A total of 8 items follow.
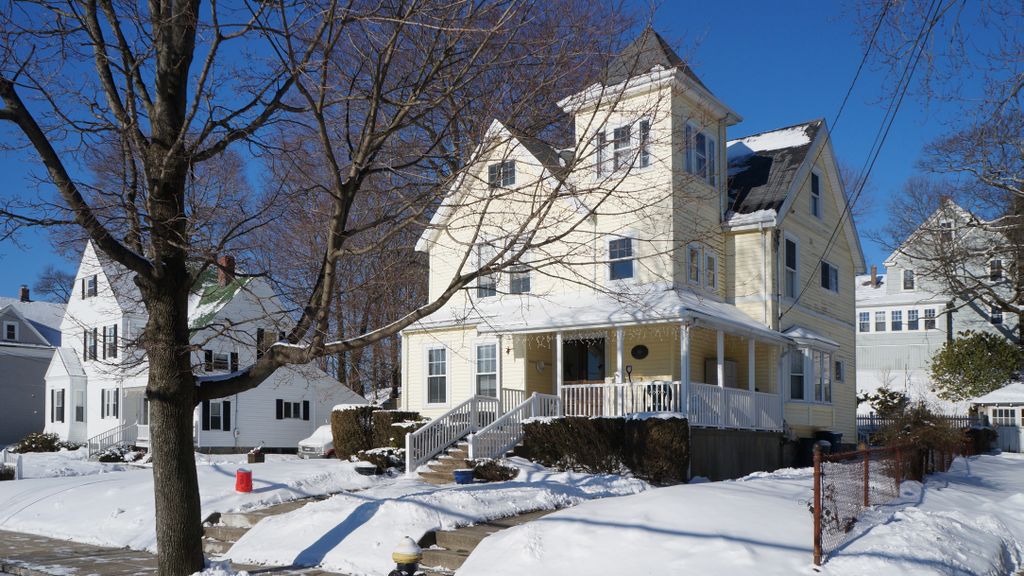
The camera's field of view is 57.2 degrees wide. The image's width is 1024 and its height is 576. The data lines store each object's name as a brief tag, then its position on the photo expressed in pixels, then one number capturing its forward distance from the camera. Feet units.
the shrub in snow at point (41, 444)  115.14
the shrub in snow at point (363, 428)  72.43
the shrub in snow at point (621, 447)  57.82
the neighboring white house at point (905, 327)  161.99
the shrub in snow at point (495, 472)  56.08
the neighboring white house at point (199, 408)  114.93
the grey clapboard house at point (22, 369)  146.30
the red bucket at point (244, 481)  51.52
